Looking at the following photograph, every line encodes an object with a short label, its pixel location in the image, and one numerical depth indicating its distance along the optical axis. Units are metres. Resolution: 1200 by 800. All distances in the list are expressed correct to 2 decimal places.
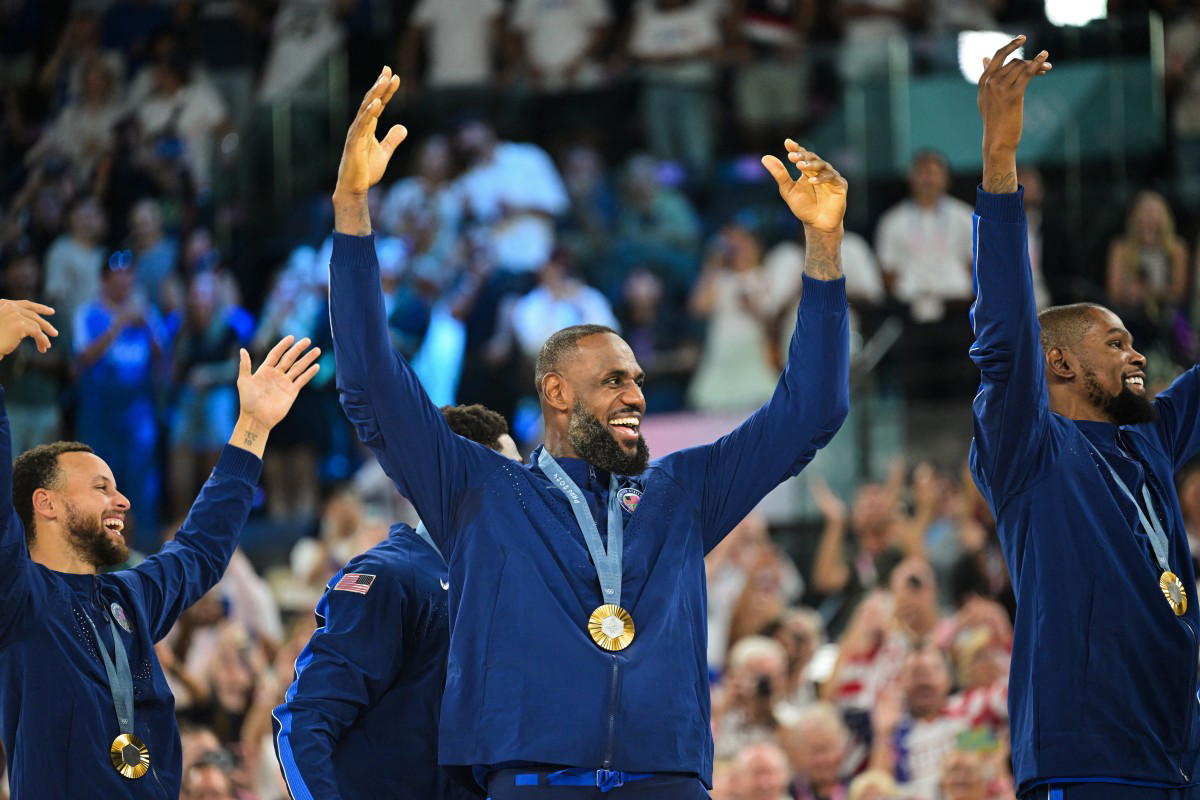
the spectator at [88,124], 21.30
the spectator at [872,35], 19.06
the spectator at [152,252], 20.05
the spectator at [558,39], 21.78
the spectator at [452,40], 22.20
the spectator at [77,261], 19.69
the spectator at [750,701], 13.72
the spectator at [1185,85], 17.77
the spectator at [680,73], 20.47
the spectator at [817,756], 13.02
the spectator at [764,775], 12.41
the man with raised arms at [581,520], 6.45
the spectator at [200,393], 18.87
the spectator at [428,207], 20.69
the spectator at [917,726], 13.05
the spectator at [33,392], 17.89
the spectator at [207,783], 12.19
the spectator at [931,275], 17.70
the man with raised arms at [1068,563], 6.97
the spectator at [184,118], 21.27
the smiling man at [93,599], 7.52
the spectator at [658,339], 19.09
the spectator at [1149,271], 16.31
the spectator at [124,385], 18.73
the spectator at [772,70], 19.84
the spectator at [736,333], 18.66
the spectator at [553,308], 19.27
